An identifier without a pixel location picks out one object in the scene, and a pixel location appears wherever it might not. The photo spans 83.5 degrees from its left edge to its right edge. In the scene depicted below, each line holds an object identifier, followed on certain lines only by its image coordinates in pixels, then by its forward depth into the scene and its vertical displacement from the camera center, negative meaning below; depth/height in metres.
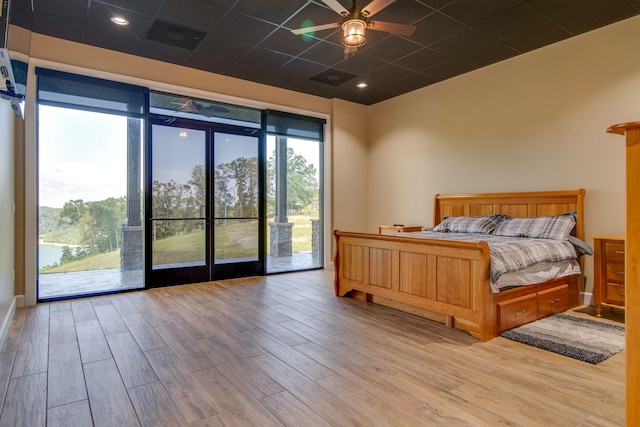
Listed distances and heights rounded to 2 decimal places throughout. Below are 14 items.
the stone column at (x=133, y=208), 4.80 +0.11
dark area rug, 2.70 -1.02
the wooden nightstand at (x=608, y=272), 3.41 -0.55
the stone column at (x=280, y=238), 6.00 -0.38
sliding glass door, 4.94 +0.17
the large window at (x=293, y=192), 5.96 +0.41
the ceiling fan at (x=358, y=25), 2.99 +1.70
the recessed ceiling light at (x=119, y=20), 3.70 +2.05
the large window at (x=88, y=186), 4.24 +0.38
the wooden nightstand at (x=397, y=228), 5.71 -0.21
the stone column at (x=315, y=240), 6.51 -0.44
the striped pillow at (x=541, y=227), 3.87 -0.13
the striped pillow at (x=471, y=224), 4.50 -0.11
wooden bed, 3.01 -0.62
